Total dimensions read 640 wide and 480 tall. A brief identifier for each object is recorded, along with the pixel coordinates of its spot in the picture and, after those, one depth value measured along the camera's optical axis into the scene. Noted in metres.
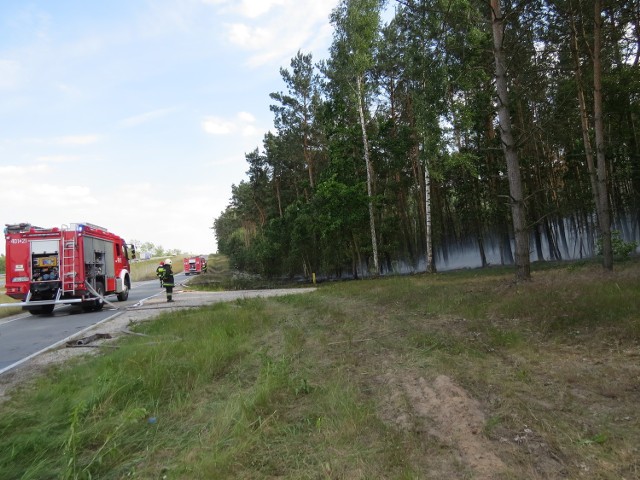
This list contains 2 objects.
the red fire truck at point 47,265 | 15.84
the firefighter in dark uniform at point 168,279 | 19.27
